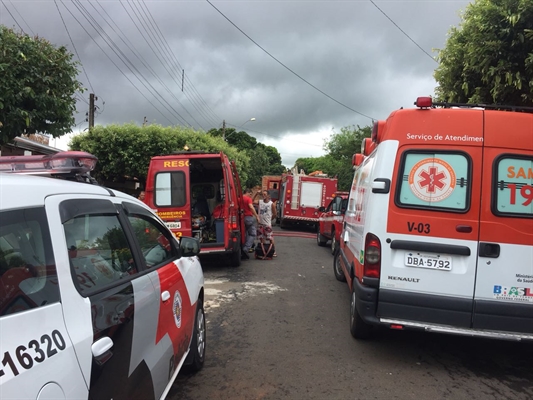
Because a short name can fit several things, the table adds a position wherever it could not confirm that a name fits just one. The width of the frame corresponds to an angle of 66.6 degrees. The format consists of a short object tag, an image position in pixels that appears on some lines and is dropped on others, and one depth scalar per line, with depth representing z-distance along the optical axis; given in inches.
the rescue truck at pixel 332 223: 323.6
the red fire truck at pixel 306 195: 707.4
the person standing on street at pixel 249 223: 404.9
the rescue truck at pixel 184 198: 338.0
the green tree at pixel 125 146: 668.1
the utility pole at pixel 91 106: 762.1
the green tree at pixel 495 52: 241.9
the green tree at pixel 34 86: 255.9
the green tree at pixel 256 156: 1634.6
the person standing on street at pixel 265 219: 411.5
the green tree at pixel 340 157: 1331.2
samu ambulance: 152.3
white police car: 59.5
